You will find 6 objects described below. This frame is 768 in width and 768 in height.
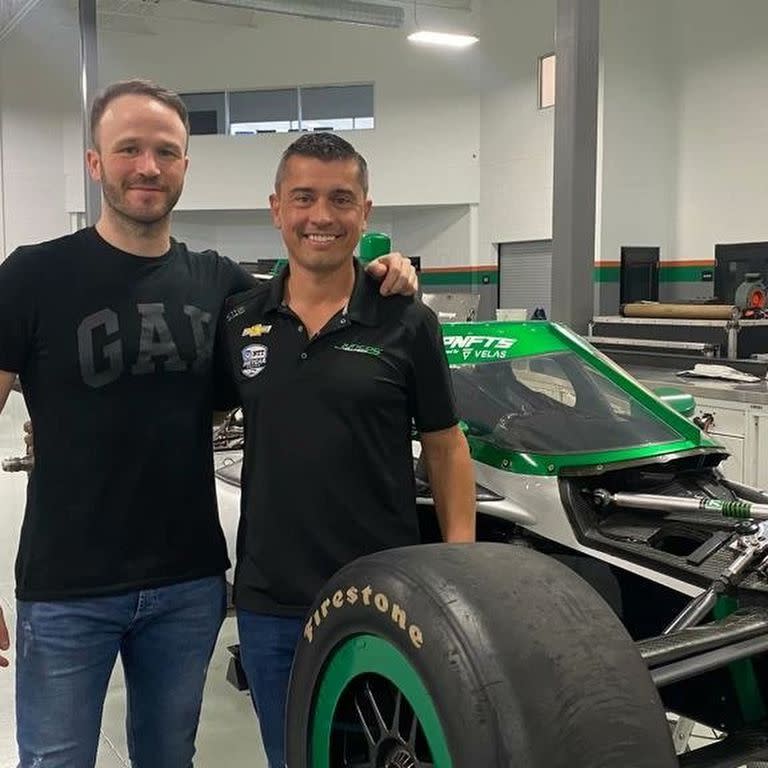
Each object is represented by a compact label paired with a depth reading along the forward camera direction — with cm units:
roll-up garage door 1516
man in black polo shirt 187
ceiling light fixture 1268
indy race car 121
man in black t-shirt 188
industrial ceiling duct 1369
